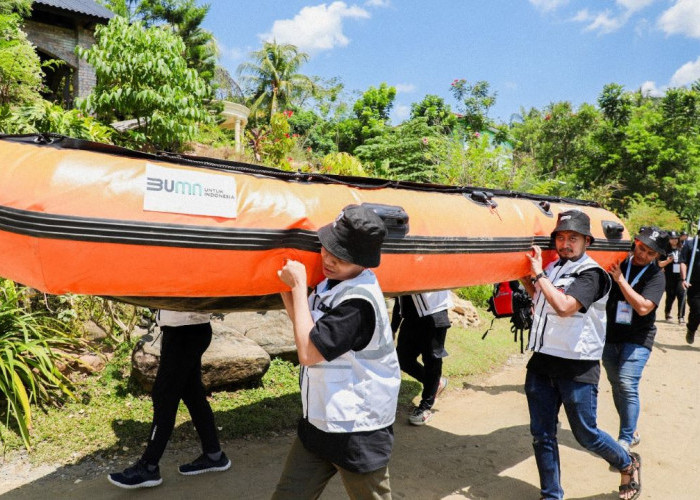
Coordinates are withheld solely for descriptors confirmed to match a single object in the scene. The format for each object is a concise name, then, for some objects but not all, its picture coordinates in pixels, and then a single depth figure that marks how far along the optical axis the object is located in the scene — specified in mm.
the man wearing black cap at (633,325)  3824
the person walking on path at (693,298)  7707
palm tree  31844
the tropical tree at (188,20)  26938
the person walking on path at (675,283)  9195
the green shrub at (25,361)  4012
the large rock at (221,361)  4578
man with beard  3125
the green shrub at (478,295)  9781
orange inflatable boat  1956
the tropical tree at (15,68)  7355
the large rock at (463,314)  8305
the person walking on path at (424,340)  4633
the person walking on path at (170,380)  3278
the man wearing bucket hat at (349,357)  2113
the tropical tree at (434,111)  23220
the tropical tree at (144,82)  8289
